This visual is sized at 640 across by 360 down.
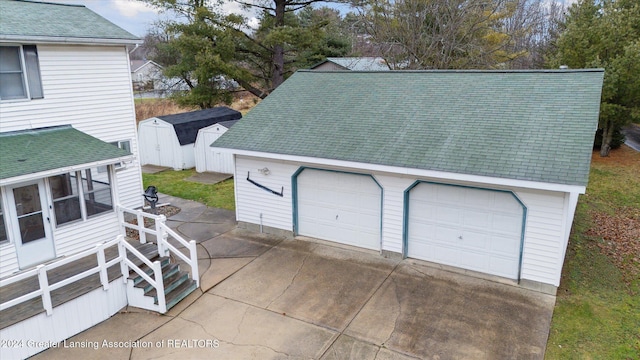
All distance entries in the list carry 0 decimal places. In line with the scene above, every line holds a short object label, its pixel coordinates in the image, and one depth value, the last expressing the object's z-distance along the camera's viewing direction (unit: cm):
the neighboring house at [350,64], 2697
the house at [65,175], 755
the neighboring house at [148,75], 3167
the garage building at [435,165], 855
